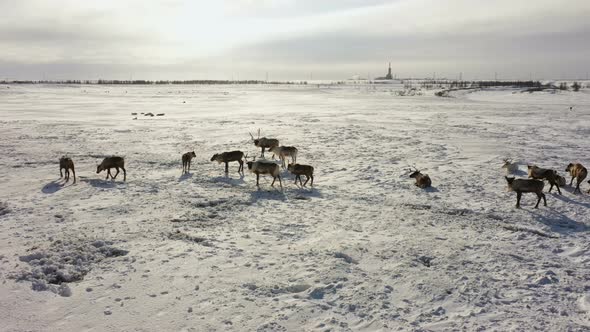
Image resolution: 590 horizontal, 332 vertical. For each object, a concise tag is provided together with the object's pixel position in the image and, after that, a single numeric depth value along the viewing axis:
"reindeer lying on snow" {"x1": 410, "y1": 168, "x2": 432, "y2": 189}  12.58
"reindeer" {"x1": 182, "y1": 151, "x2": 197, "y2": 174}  14.47
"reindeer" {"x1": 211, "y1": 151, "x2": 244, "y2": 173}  14.83
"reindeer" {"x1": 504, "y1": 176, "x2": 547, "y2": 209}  10.56
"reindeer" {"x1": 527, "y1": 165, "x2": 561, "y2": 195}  11.96
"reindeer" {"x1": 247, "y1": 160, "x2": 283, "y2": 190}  12.55
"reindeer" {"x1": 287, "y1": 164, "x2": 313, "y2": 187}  12.72
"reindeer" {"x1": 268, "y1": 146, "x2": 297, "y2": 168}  15.75
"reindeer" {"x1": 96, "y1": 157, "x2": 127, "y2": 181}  13.12
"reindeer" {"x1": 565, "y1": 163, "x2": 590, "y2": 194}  11.80
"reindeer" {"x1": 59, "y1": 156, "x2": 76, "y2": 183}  12.76
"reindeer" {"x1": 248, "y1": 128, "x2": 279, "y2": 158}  17.71
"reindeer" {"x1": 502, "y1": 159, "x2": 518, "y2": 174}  14.29
